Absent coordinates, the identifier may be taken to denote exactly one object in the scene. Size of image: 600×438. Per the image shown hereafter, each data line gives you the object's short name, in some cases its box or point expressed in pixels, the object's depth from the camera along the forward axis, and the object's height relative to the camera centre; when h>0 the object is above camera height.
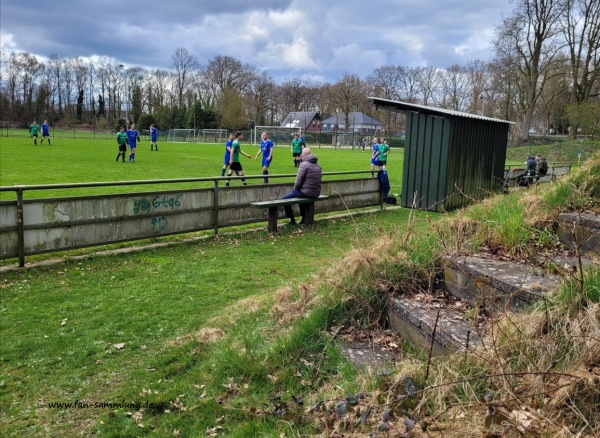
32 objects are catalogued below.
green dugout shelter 13.40 -0.19
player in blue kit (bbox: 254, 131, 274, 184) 18.94 -0.36
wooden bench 10.15 -1.32
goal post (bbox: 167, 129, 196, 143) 60.09 +0.19
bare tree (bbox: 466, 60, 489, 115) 69.56 +8.89
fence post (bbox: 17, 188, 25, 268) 7.11 -1.39
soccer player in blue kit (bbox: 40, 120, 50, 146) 35.83 +0.20
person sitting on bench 10.96 -0.85
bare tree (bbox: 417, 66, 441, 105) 91.31 +10.07
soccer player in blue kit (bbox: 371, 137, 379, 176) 19.81 -0.39
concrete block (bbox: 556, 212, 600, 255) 3.99 -0.63
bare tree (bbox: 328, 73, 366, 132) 82.44 +7.89
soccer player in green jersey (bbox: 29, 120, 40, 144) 36.14 +0.24
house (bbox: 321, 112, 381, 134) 100.75 +4.12
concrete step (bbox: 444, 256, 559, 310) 3.26 -0.90
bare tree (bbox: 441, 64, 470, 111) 84.81 +8.63
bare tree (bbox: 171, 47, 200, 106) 90.94 +9.67
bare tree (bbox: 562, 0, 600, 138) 48.06 +9.12
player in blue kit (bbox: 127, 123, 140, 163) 25.55 -0.27
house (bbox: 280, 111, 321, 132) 89.75 +3.84
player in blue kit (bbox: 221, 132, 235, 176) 17.19 -0.37
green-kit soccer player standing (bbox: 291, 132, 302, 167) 23.94 -0.27
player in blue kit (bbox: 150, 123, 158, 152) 35.91 +0.03
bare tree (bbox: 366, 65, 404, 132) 86.81 +9.74
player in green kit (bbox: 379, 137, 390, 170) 19.41 -0.34
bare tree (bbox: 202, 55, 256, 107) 84.44 +10.62
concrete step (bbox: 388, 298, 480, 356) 3.09 -1.15
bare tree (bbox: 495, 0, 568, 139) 47.69 +9.83
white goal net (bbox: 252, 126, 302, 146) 59.94 +0.62
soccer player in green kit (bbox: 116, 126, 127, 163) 24.38 -0.27
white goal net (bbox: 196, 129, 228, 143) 59.31 +0.22
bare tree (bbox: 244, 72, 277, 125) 85.12 +7.24
